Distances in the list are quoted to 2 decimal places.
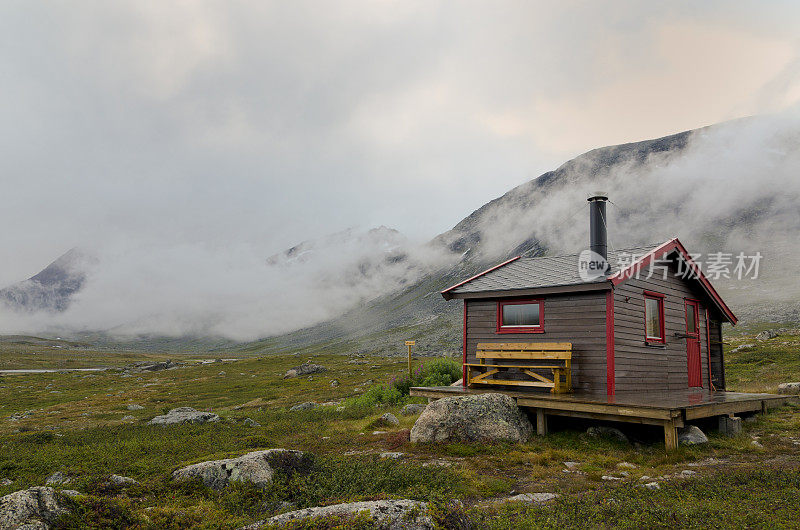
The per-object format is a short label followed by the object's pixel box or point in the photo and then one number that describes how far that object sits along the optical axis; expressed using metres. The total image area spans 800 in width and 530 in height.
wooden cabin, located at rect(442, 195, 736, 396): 17.66
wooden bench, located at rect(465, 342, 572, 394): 17.75
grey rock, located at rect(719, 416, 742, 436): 15.81
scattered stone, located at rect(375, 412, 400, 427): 19.18
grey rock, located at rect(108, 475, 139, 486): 8.87
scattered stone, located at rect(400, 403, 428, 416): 21.66
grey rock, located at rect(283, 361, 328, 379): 66.94
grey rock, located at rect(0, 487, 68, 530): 5.79
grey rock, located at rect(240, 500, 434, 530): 5.49
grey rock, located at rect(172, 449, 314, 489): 9.30
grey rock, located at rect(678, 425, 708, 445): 14.41
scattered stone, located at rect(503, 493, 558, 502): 9.51
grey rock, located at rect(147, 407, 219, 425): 22.06
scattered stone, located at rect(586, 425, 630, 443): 15.31
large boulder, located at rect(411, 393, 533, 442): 15.13
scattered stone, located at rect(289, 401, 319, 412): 27.64
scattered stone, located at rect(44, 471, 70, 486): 10.09
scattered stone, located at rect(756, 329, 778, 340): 58.62
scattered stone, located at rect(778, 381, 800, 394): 24.20
